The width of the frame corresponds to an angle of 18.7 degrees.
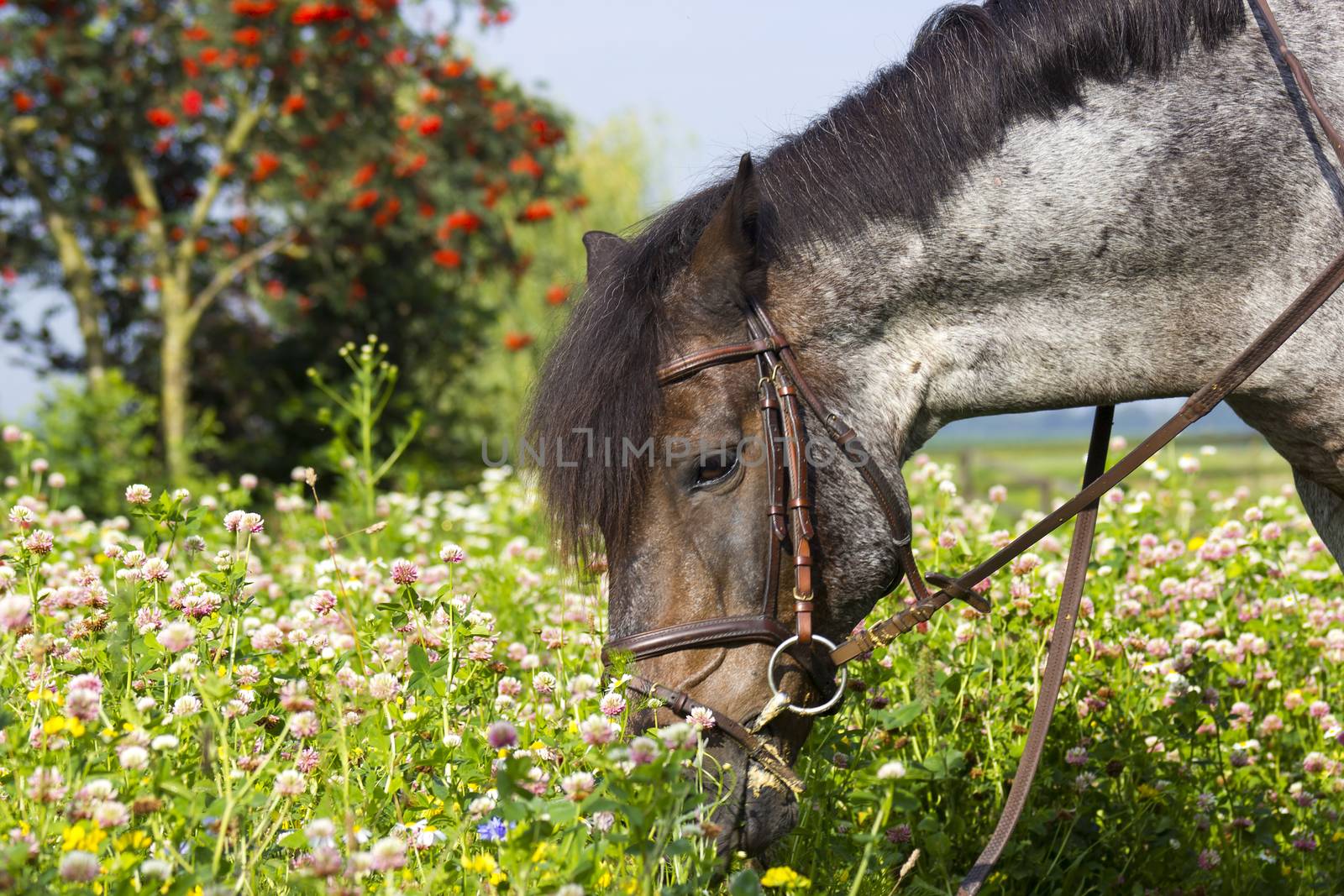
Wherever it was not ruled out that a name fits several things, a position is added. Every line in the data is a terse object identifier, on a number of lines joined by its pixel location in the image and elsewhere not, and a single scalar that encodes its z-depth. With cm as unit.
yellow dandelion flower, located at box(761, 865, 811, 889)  340
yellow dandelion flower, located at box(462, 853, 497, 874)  341
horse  363
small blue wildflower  346
